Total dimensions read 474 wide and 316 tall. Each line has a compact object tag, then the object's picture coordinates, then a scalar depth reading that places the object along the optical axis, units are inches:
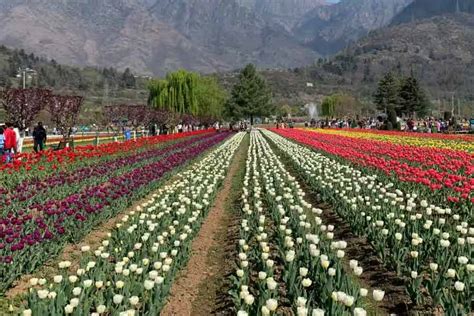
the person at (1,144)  789.1
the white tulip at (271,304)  156.9
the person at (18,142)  747.4
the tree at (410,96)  3503.9
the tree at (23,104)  925.1
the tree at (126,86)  7785.4
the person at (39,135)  884.0
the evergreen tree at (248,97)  3260.3
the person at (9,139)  710.5
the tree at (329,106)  5100.9
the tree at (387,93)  3806.6
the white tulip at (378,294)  167.0
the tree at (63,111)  984.9
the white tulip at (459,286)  179.8
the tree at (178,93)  2285.9
